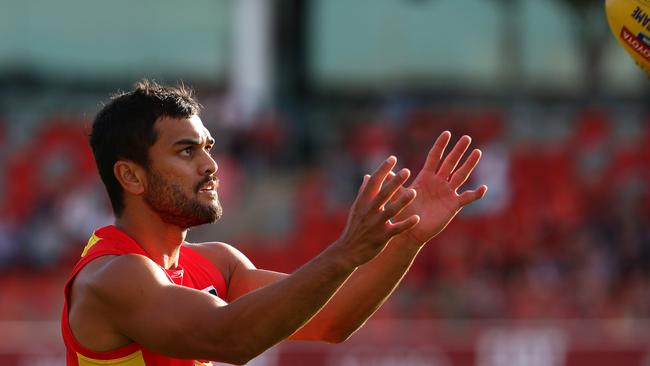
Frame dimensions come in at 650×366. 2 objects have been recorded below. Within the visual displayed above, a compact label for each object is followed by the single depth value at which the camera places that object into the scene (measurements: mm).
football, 9562
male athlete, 7176
